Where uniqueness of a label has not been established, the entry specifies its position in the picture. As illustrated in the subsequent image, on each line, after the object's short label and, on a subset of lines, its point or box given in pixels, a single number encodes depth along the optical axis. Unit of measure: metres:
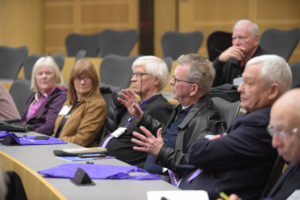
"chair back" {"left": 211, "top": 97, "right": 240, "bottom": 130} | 5.13
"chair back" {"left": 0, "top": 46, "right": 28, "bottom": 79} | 12.78
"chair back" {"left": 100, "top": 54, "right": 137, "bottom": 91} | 9.30
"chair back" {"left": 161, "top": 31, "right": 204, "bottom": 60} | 11.62
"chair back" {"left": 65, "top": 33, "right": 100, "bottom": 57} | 13.75
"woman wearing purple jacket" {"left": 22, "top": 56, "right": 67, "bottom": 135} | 8.37
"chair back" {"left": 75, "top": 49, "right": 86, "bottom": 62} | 10.92
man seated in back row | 7.52
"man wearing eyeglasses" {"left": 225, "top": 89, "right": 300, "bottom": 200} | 3.35
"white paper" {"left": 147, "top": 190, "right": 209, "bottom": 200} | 3.54
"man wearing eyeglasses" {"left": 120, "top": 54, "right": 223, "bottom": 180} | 4.95
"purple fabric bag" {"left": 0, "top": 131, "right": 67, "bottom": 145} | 6.03
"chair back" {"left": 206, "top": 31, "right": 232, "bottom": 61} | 8.47
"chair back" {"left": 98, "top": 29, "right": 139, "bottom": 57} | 12.60
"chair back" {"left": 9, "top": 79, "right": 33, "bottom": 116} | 9.84
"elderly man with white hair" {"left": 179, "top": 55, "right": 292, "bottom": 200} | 4.17
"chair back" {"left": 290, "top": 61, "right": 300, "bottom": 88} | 6.26
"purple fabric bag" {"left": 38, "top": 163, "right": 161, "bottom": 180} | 4.23
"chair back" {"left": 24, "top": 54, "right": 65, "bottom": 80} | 11.46
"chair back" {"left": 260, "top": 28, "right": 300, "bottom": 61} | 9.70
